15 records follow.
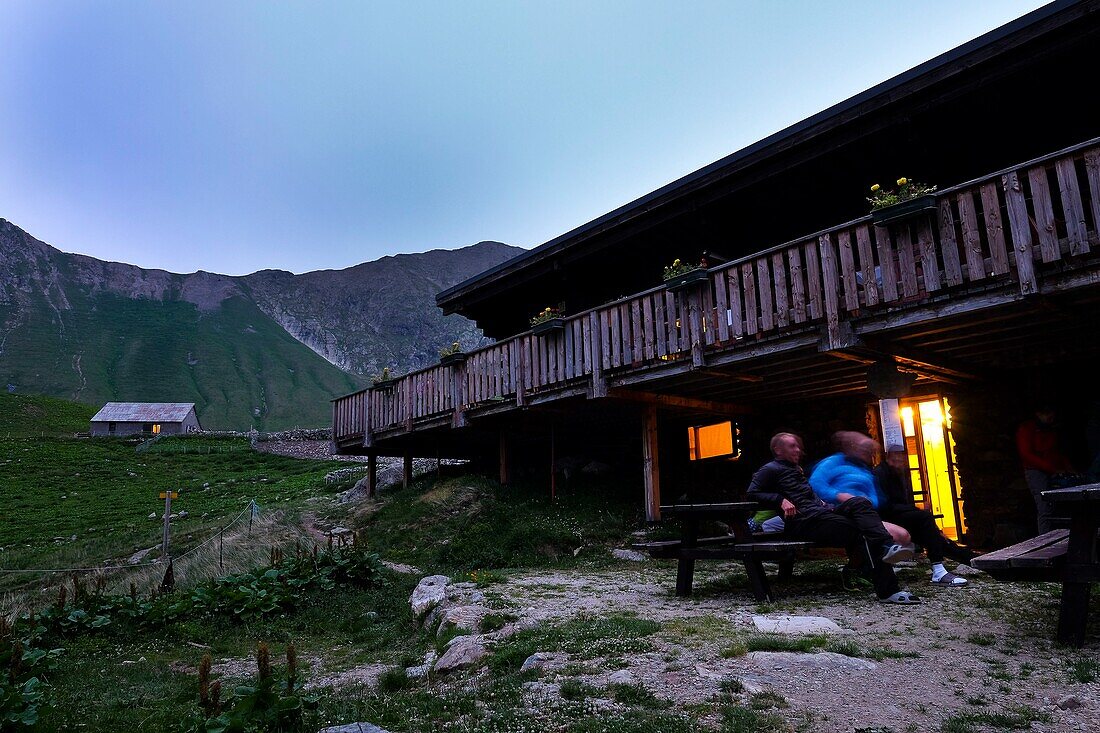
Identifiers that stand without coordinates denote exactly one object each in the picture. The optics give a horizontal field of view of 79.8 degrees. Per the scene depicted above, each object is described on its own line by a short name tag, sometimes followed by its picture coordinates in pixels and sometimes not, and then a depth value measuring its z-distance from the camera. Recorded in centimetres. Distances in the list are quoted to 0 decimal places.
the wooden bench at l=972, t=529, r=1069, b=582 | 411
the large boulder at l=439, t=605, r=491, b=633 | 575
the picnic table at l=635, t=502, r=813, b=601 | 605
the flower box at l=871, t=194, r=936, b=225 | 765
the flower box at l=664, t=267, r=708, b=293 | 1010
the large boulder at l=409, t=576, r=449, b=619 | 719
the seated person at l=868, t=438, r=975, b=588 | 643
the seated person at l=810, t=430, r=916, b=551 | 629
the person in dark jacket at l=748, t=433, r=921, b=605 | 577
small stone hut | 5925
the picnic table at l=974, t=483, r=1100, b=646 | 399
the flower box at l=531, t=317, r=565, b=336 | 1270
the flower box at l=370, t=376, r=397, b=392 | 1809
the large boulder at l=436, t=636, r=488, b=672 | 466
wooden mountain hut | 747
